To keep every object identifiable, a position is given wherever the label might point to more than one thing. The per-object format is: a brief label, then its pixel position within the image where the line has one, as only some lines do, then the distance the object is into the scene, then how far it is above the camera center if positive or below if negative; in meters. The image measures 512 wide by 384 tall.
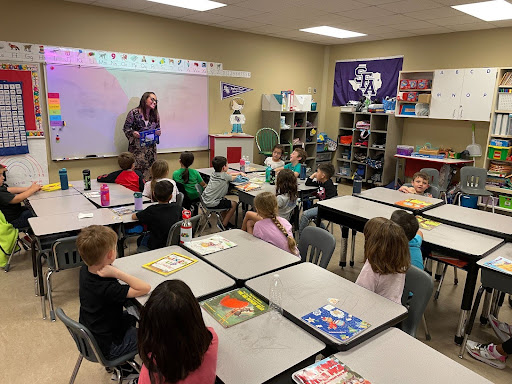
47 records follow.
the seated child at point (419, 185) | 4.37 -0.74
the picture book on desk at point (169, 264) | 2.29 -0.92
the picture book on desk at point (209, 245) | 2.62 -0.91
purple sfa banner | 7.98 +0.87
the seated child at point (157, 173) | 4.08 -0.62
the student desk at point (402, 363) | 1.47 -0.98
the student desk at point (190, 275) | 2.09 -0.93
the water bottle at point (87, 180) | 4.26 -0.75
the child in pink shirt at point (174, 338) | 1.31 -0.77
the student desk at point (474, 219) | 3.15 -0.88
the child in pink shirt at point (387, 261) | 2.20 -0.82
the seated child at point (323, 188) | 4.49 -0.83
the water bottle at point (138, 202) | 3.57 -0.81
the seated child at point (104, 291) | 1.94 -0.90
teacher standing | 6.00 -0.18
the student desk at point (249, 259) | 2.31 -0.93
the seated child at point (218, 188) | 4.69 -0.88
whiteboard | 5.66 +0.14
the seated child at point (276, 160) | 5.63 -0.64
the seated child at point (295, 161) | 5.34 -0.60
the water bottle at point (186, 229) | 2.73 -0.81
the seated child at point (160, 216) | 3.25 -0.86
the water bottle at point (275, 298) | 1.89 -0.93
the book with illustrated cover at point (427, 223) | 3.27 -0.90
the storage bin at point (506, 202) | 6.24 -1.30
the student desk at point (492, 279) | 2.43 -1.01
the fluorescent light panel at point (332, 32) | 6.94 +1.63
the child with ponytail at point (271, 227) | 2.89 -0.84
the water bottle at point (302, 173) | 5.21 -0.75
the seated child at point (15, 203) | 3.84 -0.92
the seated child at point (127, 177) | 4.56 -0.75
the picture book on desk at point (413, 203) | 3.80 -0.85
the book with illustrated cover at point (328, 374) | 1.44 -0.98
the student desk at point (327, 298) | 1.76 -0.95
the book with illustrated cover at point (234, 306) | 1.82 -0.95
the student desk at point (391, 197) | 3.88 -0.84
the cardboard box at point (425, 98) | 7.15 +0.41
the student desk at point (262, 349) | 1.45 -0.96
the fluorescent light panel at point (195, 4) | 5.33 +1.57
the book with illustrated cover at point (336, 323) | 1.69 -0.94
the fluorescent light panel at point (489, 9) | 4.97 +1.52
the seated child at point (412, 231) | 2.72 -0.78
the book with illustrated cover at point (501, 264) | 2.45 -0.94
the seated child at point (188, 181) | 4.89 -0.84
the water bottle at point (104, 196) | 3.66 -0.79
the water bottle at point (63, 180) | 4.24 -0.74
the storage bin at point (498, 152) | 6.17 -0.50
